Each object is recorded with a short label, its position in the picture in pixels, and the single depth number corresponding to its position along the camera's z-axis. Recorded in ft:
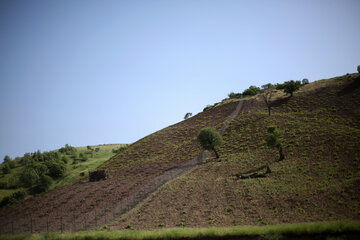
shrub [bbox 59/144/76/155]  356.50
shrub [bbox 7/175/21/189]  217.97
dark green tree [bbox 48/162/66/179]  225.97
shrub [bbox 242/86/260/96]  382.75
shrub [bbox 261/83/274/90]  368.85
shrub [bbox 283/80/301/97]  300.03
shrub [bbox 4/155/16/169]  298.39
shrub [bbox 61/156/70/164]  293.27
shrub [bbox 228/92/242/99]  402.76
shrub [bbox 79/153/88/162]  298.19
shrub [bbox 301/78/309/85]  350.87
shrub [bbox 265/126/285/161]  148.95
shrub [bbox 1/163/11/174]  273.13
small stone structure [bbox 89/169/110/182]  194.80
